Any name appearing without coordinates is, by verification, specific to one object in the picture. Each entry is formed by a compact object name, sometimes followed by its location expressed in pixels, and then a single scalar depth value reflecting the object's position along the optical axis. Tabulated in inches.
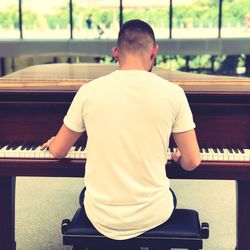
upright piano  82.6
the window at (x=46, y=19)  464.8
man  68.4
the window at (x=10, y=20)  471.5
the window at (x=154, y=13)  466.0
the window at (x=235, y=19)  463.2
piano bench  71.7
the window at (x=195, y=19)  462.7
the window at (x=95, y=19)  462.9
